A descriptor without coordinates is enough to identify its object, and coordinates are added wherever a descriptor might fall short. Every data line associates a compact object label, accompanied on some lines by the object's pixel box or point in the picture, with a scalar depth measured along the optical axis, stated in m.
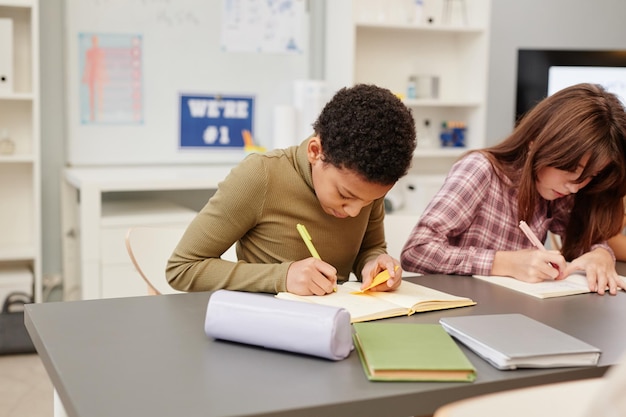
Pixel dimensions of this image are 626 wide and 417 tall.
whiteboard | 3.10
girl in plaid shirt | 1.58
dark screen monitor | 3.40
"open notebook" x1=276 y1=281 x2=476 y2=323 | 1.20
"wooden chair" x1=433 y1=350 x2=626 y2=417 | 0.68
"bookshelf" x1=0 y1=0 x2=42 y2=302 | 2.82
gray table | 0.84
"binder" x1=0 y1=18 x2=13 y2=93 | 2.81
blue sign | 3.32
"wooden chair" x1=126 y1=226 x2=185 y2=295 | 1.68
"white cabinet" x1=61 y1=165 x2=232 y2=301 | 2.70
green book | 0.93
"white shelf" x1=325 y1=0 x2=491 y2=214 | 3.40
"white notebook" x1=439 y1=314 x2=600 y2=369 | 0.99
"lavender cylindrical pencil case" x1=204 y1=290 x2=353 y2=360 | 0.97
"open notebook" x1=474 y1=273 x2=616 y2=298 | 1.42
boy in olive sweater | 1.29
